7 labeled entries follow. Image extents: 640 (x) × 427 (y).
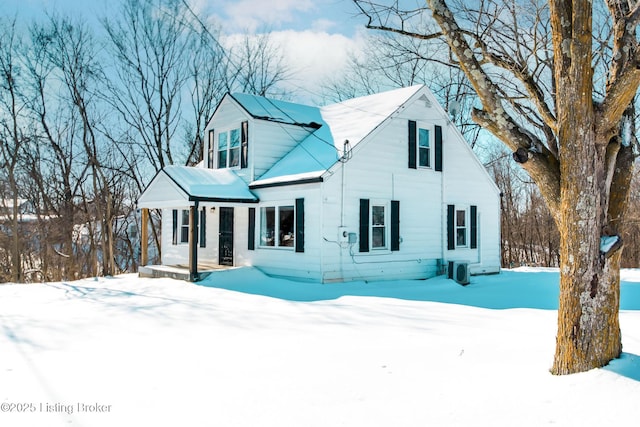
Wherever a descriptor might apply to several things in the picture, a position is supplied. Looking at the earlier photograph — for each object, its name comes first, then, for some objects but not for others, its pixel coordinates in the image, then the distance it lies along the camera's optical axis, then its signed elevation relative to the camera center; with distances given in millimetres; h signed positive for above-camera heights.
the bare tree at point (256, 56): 27938 +9962
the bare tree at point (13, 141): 22312 +4148
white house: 13133 +1066
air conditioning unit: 14727 -1262
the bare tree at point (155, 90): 25141 +7339
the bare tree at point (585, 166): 4637 +653
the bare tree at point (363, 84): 23856 +7987
